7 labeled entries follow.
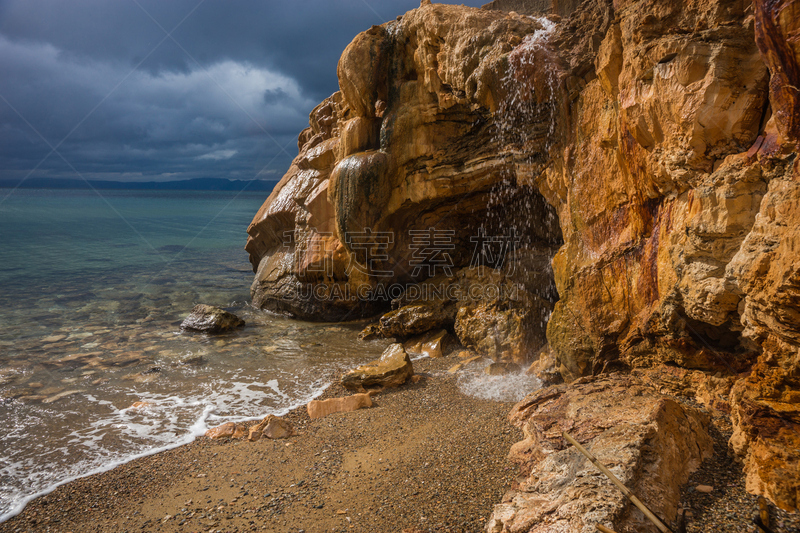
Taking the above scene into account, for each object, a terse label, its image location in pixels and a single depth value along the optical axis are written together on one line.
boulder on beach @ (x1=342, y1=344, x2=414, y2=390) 5.91
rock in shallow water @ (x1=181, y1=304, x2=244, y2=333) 9.25
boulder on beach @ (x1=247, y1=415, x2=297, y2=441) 4.61
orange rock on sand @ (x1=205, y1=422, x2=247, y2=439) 4.78
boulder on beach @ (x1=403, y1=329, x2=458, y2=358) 7.43
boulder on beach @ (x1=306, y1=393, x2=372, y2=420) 5.12
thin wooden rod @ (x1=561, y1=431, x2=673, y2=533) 2.09
